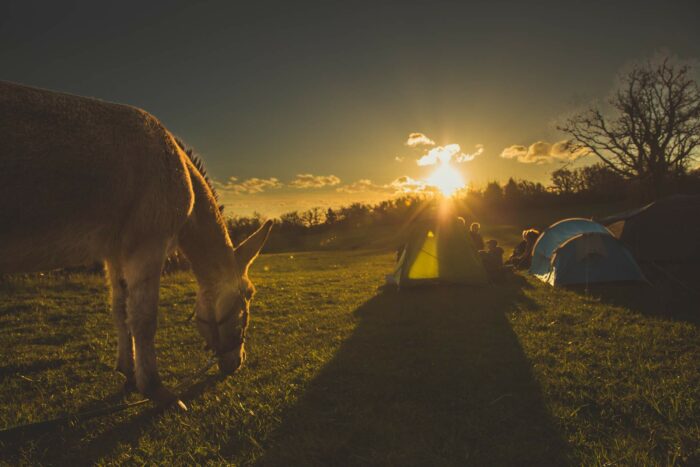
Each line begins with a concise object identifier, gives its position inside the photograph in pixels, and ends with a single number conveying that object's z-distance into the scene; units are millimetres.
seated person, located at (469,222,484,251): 14323
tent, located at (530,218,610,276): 11102
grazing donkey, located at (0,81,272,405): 2545
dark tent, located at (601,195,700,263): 9672
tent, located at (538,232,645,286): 9922
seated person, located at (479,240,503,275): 11922
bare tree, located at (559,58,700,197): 29016
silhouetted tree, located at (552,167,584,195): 65875
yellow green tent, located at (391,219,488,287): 10781
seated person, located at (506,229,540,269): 15008
